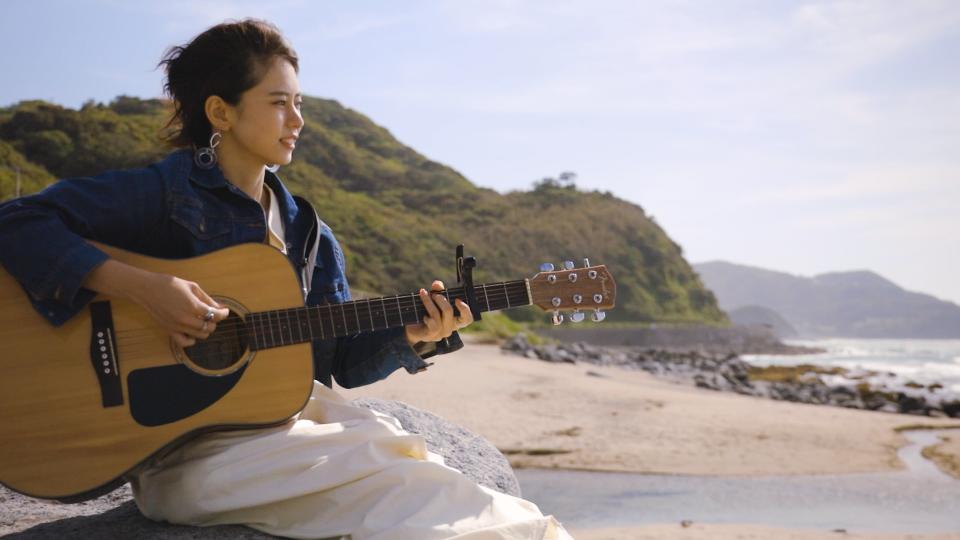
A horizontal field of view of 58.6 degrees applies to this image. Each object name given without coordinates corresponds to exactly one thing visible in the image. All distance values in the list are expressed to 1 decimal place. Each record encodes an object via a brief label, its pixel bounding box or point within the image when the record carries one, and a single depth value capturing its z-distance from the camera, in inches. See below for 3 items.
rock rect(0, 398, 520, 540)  115.3
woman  103.1
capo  119.7
